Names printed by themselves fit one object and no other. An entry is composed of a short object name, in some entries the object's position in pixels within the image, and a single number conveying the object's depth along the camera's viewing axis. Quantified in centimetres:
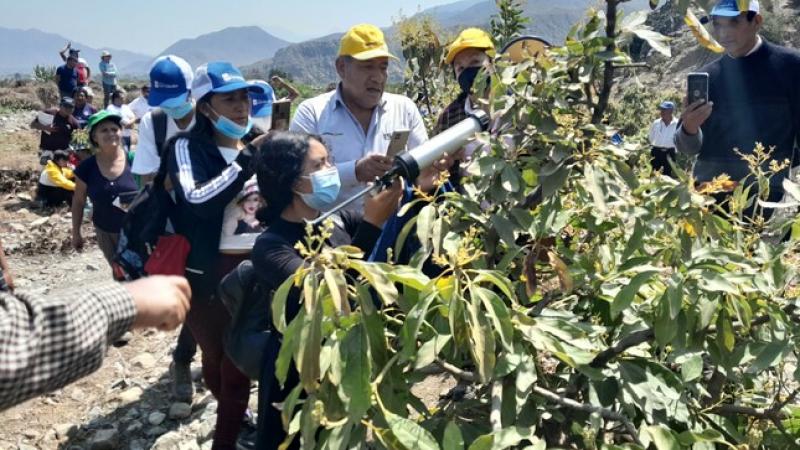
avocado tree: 144
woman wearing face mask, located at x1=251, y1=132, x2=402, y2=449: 225
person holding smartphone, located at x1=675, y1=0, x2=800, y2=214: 329
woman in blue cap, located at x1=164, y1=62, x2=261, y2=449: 279
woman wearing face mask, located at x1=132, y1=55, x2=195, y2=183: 353
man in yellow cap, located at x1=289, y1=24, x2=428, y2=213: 305
